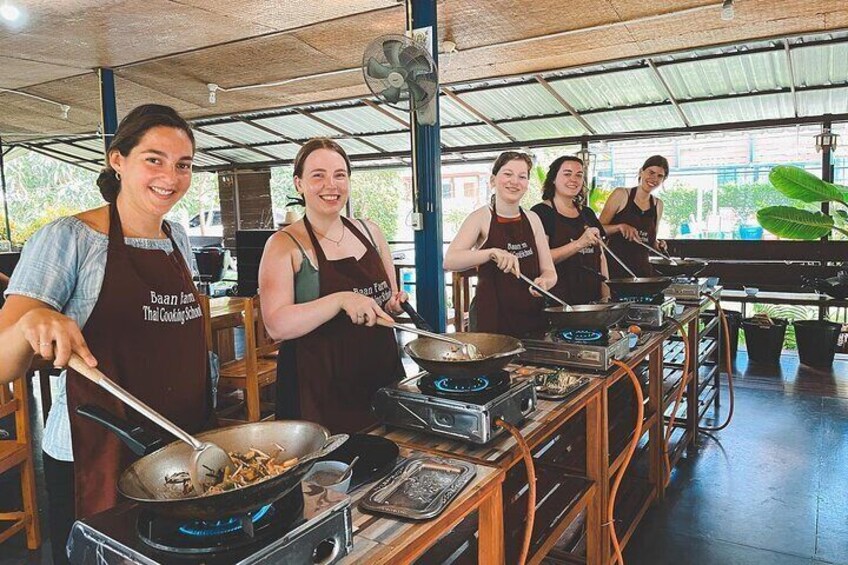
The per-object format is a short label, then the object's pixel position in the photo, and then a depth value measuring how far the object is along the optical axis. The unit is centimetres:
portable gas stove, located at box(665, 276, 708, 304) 365
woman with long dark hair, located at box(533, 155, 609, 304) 319
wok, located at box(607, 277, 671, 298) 291
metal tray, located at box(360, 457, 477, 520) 111
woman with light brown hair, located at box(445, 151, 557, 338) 266
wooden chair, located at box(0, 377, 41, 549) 271
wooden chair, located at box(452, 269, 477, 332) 443
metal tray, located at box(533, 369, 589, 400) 179
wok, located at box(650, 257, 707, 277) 395
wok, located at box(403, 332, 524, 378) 145
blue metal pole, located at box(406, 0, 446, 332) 299
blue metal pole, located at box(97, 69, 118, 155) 509
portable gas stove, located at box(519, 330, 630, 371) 208
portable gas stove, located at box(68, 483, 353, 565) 86
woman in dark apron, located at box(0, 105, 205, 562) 135
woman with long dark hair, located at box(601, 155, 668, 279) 423
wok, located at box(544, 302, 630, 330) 208
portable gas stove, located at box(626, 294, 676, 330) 281
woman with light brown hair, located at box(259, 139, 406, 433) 187
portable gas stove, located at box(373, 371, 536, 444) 141
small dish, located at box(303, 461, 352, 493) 114
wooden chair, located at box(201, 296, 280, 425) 346
